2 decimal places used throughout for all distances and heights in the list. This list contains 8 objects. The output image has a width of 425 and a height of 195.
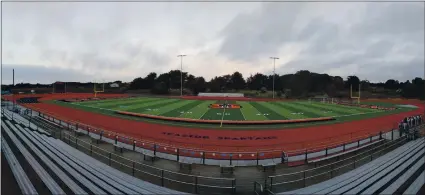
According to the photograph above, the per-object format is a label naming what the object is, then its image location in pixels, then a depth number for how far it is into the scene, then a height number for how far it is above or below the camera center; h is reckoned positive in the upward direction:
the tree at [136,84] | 106.40 +3.01
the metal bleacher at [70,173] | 8.12 -3.04
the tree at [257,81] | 117.19 +5.41
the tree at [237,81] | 118.74 +5.21
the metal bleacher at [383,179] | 7.98 -2.98
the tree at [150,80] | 106.86 +4.90
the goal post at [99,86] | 99.61 +1.97
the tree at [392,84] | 112.09 +4.30
